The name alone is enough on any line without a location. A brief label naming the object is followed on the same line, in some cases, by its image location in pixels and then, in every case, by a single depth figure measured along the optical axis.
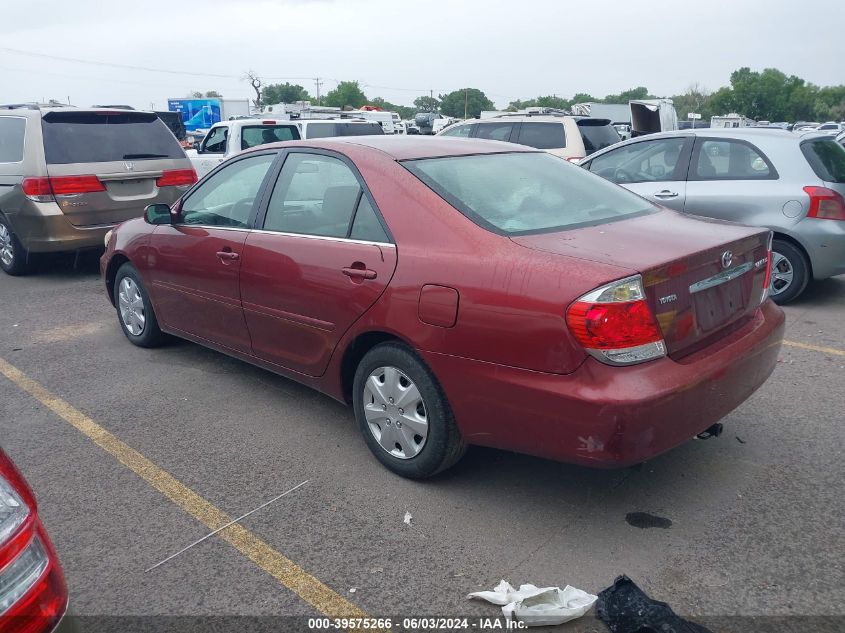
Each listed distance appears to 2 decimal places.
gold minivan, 7.73
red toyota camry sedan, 2.87
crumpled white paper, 2.63
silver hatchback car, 6.34
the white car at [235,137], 12.84
